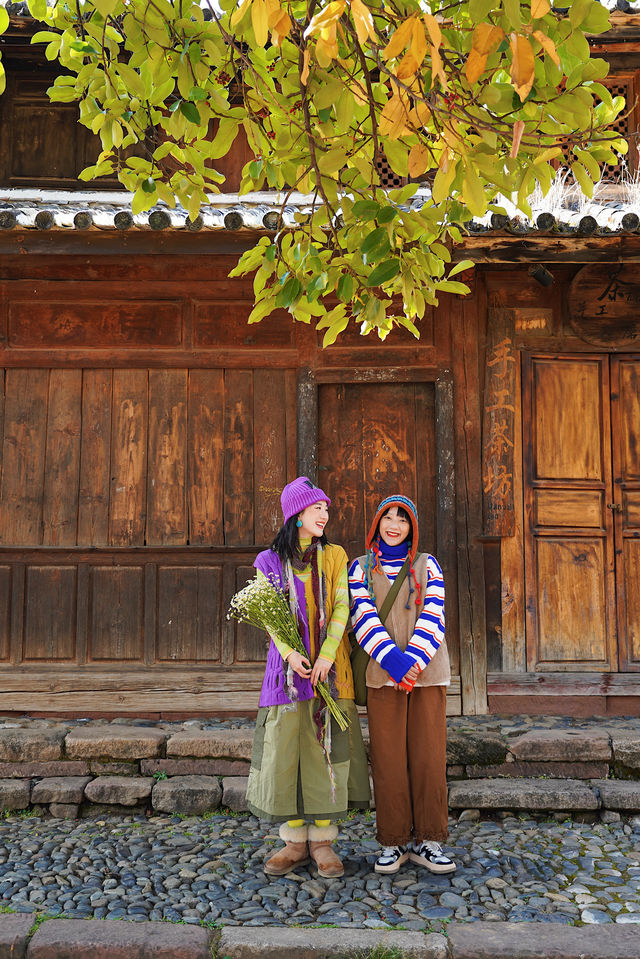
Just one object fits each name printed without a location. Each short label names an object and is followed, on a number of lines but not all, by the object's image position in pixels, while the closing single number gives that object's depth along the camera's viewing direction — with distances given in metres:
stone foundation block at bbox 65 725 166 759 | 5.32
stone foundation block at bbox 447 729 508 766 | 5.11
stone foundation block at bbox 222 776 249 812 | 5.02
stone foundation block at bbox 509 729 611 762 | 5.14
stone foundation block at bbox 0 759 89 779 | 5.32
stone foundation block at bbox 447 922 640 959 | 3.12
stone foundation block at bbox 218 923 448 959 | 3.17
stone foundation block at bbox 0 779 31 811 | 5.12
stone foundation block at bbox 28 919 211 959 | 3.20
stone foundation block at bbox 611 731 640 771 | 5.13
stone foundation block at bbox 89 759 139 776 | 5.32
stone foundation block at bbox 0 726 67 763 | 5.35
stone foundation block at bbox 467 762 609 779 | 5.12
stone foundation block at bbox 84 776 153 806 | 5.08
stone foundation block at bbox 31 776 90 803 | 5.11
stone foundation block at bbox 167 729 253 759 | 5.29
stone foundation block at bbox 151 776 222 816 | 5.03
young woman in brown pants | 3.98
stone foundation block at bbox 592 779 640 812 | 4.83
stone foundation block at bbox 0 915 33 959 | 3.24
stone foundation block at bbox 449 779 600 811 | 4.84
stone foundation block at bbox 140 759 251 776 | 5.29
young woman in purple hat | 3.89
